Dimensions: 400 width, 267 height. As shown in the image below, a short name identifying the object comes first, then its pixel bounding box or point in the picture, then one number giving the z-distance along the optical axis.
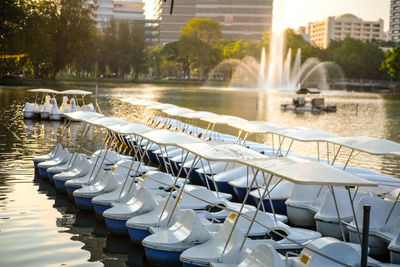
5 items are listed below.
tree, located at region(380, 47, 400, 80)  111.46
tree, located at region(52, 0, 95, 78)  100.44
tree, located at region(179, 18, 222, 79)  144.50
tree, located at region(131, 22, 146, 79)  133.50
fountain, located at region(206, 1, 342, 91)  118.75
